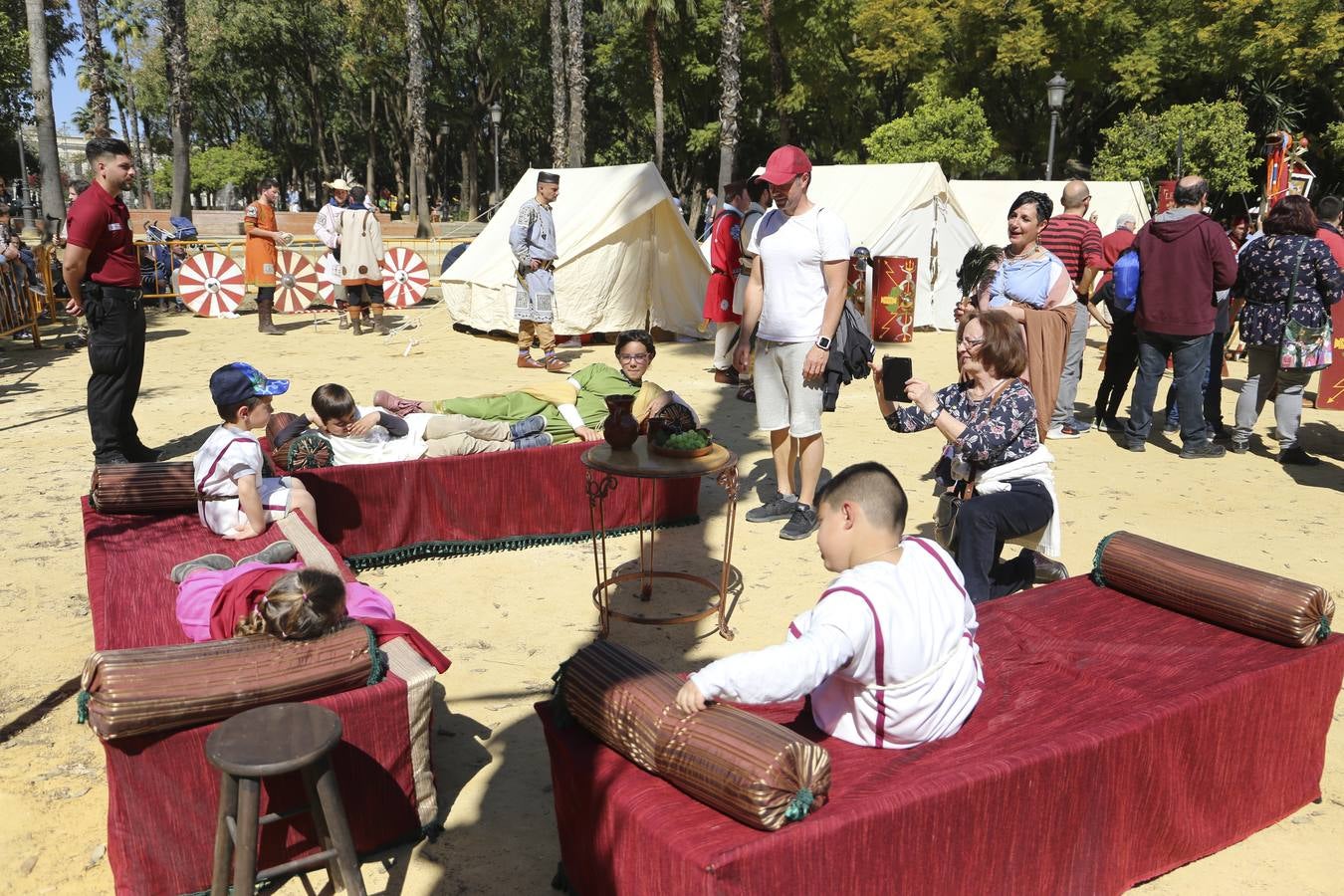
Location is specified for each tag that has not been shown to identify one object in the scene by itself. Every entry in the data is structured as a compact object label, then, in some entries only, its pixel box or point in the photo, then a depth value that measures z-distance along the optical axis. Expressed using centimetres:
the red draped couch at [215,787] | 282
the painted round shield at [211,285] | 1377
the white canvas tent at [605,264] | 1193
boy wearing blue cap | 446
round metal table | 441
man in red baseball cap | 540
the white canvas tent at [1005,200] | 1686
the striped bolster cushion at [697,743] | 227
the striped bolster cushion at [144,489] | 472
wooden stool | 250
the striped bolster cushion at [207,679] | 272
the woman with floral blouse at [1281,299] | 705
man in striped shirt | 759
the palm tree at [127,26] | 4822
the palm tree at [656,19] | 3198
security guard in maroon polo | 617
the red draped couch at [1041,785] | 234
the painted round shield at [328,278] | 1347
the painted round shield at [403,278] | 1427
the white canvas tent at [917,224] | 1380
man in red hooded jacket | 723
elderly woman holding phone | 421
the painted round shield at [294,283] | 1367
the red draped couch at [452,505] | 530
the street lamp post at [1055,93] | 1884
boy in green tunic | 572
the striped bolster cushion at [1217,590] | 329
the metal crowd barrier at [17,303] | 1145
